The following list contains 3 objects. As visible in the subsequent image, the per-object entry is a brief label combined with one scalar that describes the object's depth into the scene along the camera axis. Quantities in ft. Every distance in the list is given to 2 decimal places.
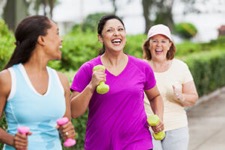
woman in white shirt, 18.79
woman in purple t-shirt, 15.26
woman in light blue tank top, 12.05
